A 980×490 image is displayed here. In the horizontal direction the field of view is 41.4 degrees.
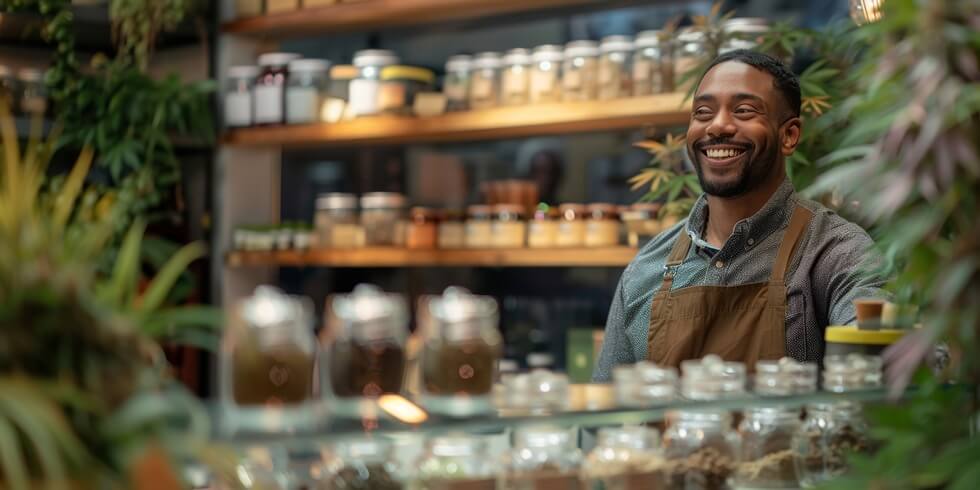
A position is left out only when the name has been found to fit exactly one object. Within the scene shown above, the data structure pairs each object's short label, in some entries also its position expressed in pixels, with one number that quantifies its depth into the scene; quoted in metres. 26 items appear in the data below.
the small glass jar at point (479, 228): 4.41
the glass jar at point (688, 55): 3.72
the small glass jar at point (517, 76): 4.28
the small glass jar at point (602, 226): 4.14
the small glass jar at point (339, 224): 4.73
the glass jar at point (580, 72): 4.12
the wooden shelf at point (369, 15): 4.43
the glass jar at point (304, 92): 4.73
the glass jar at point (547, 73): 4.21
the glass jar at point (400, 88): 4.52
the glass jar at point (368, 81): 4.53
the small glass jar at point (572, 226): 4.20
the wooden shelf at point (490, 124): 3.95
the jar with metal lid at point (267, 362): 1.33
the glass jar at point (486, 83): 4.37
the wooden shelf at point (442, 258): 4.12
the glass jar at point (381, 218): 4.66
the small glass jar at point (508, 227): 4.34
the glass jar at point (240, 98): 4.89
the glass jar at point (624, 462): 1.54
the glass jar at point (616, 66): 4.02
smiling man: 2.61
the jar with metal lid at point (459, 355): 1.44
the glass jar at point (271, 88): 4.77
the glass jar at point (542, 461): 1.49
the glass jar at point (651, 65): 3.91
